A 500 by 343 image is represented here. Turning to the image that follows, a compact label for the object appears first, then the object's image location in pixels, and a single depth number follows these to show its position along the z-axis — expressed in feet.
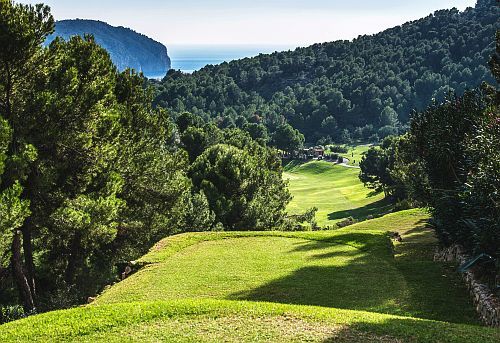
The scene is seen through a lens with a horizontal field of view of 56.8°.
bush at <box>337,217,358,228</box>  187.06
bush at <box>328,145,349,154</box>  594.65
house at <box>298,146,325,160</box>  567.63
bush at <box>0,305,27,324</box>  67.45
